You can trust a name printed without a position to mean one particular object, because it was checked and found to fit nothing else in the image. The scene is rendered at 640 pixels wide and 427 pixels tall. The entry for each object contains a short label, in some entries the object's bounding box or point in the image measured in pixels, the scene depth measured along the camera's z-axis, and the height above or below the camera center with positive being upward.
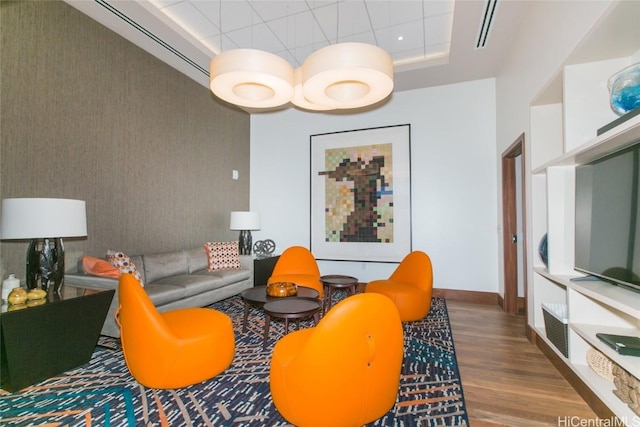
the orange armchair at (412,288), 3.29 -0.84
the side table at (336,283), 3.62 -0.84
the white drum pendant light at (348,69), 2.23 +1.10
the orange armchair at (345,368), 1.53 -0.80
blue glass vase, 1.67 +0.70
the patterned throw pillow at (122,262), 3.09 -0.50
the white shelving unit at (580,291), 1.61 -0.48
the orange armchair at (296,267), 4.08 -0.75
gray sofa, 2.85 -0.80
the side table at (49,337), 2.02 -0.90
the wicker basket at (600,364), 1.89 -0.97
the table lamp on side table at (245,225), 4.99 -0.18
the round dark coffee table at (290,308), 2.48 -0.82
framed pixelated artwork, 4.87 +0.34
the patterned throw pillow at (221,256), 4.39 -0.62
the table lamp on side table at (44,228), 2.28 -0.11
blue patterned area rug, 1.77 -1.21
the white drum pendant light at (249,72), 2.34 +1.13
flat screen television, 1.66 -0.02
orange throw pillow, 2.86 -0.51
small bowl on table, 2.97 -0.75
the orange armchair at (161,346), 1.95 -0.88
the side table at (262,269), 4.77 -0.89
